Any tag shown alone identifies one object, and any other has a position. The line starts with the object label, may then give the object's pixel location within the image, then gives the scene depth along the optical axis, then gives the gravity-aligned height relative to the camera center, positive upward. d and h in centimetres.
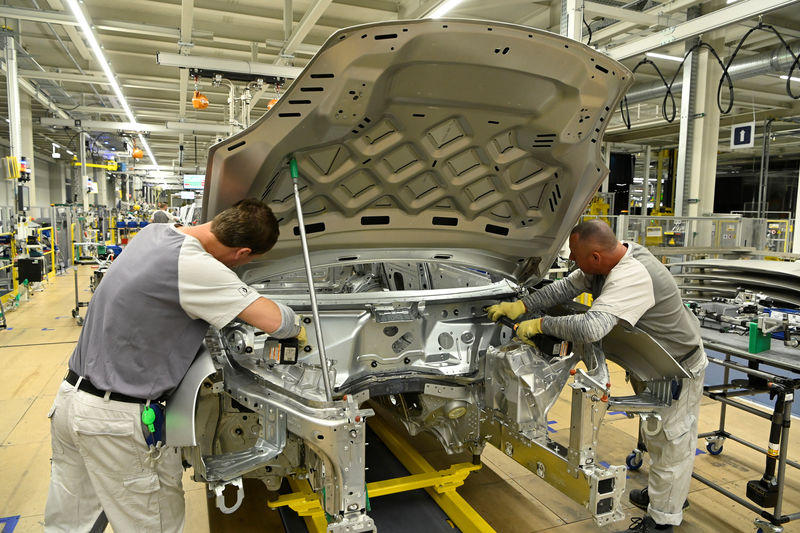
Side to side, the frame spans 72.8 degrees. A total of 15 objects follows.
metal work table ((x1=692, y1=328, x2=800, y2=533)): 262 -82
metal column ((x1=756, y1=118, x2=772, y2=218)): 1280 +144
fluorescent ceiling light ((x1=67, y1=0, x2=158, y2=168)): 584 +221
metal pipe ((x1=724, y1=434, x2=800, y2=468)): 298 -127
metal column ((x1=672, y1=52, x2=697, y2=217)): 692 +128
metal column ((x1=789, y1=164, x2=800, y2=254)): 755 -16
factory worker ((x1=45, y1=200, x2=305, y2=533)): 180 -42
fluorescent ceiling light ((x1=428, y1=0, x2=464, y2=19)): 544 +220
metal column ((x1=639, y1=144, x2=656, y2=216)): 1598 +132
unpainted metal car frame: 181 -11
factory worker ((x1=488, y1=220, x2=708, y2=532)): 238 -44
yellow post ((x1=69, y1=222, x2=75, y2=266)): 1246 -57
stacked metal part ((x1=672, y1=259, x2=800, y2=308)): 323 -33
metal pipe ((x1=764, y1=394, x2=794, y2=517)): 264 -102
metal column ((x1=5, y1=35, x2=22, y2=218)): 843 +180
